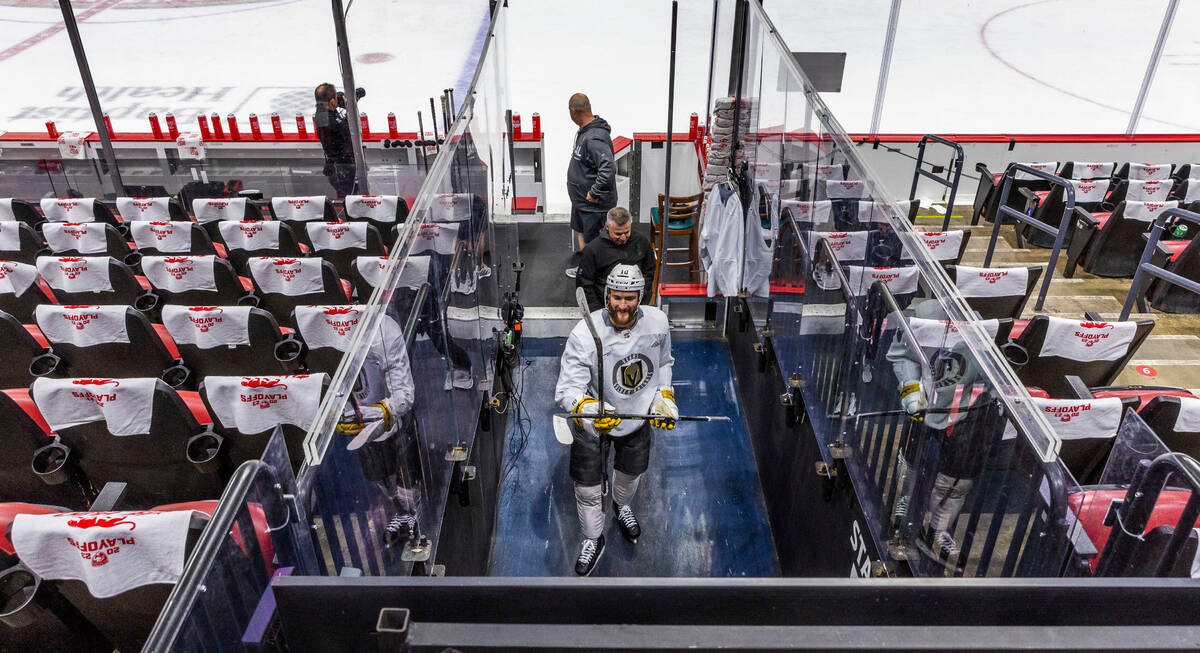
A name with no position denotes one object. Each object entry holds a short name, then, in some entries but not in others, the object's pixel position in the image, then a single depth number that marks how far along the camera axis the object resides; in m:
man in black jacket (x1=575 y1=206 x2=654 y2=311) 4.39
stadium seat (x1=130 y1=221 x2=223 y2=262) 4.75
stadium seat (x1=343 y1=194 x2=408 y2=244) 5.46
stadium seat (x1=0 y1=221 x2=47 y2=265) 4.84
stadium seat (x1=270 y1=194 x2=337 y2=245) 5.56
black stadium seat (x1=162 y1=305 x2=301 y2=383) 3.19
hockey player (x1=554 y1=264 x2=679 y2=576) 3.37
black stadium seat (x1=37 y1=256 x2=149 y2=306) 3.94
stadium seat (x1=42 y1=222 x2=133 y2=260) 4.85
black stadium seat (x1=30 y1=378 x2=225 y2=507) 2.56
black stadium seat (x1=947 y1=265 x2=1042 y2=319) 3.80
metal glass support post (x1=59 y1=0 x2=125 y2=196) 6.24
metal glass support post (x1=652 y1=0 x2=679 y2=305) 4.67
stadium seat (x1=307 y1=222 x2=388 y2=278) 4.57
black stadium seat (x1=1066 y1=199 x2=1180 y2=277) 5.44
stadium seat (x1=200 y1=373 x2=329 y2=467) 2.53
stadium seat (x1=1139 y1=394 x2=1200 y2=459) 2.45
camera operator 7.27
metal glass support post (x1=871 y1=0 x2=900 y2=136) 8.94
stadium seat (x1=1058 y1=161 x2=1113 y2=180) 7.05
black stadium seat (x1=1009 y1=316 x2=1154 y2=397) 3.12
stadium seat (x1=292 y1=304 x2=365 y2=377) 3.09
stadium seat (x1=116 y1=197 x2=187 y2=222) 5.80
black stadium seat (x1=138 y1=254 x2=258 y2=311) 3.90
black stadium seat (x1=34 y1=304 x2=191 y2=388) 3.28
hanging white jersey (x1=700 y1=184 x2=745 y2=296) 5.24
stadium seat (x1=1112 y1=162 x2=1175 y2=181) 7.24
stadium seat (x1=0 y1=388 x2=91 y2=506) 2.57
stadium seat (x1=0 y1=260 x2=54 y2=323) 3.97
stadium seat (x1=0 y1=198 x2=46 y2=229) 5.82
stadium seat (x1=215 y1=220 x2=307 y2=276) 4.66
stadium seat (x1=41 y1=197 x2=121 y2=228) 5.68
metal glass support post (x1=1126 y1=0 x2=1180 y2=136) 8.74
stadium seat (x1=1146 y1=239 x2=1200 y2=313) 5.02
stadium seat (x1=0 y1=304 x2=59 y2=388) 3.34
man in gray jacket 5.59
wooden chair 6.56
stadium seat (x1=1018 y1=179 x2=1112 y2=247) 6.35
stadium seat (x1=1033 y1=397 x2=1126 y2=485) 2.36
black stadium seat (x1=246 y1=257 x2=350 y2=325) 3.82
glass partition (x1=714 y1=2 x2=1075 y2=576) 1.94
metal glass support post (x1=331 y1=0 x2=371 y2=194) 5.25
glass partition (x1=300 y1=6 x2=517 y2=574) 1.95
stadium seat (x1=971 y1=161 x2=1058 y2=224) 6.88
